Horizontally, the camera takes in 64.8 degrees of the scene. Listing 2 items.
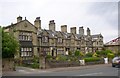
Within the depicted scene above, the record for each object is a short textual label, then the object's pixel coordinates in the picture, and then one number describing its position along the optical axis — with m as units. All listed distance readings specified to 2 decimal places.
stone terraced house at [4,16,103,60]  18.65
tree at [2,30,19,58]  12.00
